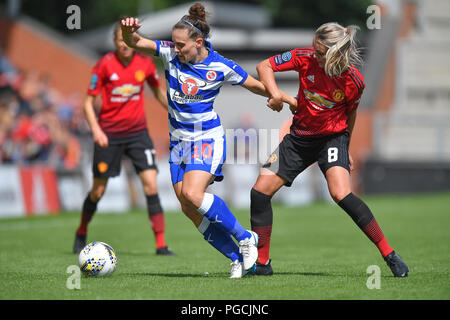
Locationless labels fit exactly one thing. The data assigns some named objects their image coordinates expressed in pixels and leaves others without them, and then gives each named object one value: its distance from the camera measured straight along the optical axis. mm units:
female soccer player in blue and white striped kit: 12992
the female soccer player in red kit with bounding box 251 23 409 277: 12922
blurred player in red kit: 18000
